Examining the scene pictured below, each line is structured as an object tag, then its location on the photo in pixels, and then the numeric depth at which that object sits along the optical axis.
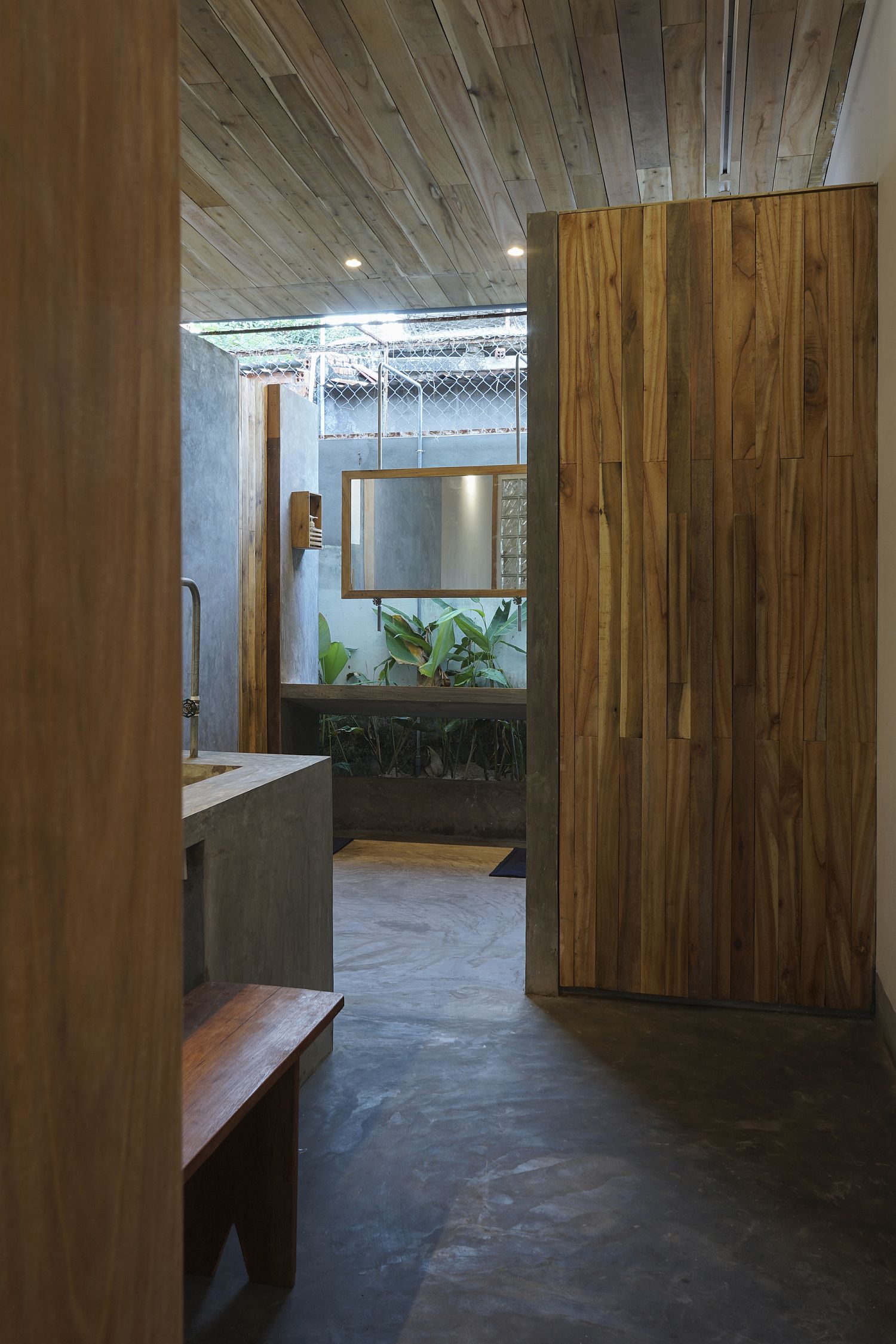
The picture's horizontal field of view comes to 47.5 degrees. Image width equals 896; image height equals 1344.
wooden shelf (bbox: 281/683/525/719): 5.20
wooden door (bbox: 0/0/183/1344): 0.51
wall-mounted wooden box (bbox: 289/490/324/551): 5.56
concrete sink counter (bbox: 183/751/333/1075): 2.11
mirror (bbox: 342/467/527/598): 5.49
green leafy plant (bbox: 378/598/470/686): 5.72
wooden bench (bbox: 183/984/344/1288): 1.76
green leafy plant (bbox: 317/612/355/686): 5.98
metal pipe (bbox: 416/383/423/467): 6.01
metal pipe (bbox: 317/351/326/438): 6.12
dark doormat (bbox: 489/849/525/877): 4.86
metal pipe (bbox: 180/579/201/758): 2.63
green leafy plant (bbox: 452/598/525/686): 5.69
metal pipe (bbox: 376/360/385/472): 5.98
